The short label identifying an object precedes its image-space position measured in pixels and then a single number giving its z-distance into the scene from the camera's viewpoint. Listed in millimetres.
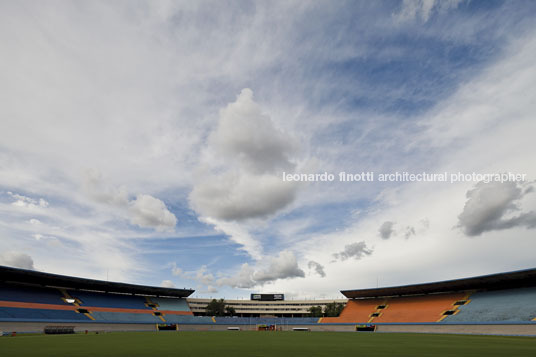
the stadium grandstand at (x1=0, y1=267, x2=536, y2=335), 50625
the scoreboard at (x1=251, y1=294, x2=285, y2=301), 121938
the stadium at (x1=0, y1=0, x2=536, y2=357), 20016
